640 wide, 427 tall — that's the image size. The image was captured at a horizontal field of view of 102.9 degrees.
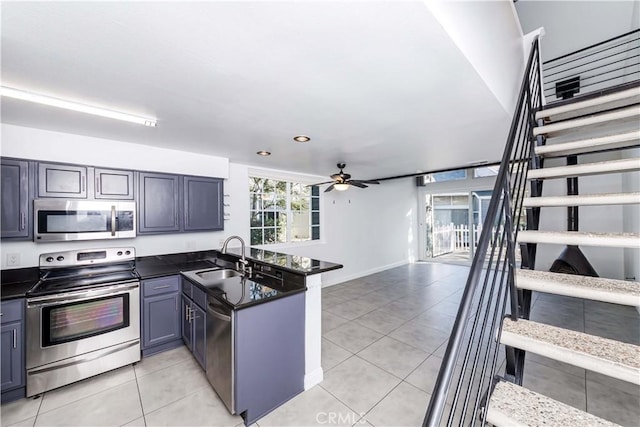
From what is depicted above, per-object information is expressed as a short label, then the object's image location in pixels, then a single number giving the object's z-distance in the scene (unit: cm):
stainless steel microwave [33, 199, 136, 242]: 251
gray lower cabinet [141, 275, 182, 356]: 263
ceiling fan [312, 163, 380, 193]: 383
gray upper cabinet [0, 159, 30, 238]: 236
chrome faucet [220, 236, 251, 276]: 276
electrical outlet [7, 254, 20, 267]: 251
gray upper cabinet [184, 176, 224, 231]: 341
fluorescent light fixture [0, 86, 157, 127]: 174
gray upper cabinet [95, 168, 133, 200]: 280
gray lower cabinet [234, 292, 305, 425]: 186
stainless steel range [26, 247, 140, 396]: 212
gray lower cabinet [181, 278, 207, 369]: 232
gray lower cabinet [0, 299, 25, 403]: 202
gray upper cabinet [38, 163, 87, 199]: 252
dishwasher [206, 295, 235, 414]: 186
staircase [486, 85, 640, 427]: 99
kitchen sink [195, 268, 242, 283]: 283
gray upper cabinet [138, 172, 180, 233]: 306
